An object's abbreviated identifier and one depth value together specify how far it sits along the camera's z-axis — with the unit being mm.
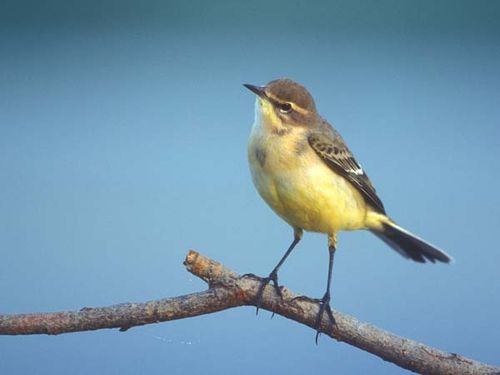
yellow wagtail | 3391
